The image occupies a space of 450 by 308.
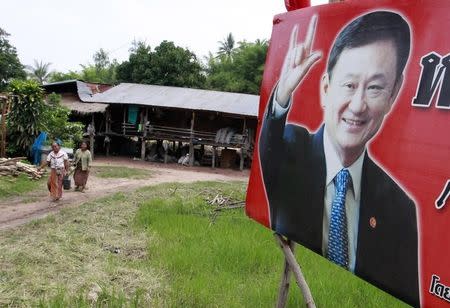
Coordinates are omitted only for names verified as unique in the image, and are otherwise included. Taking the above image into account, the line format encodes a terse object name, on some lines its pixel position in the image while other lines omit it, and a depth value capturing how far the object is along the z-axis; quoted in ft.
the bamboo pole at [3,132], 46.32
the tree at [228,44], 169.89
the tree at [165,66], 97.71
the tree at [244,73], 115.47
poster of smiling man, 5.40
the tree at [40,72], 147.04
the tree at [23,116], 51.01
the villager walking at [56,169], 33.09
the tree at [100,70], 136.87
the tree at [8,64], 102.58
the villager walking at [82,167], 37.50
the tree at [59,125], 55.21
